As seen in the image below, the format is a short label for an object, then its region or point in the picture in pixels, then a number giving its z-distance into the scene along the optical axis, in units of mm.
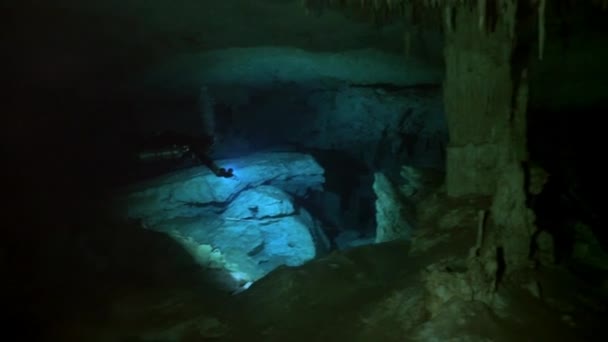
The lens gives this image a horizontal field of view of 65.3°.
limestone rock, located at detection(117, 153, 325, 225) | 11773
